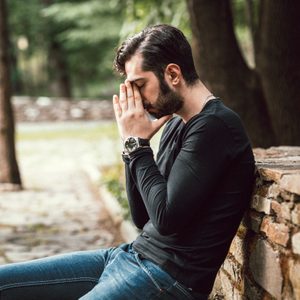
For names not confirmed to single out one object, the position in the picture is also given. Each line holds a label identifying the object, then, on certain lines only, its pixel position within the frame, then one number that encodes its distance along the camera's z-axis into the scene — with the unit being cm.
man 258
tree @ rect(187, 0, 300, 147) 685
